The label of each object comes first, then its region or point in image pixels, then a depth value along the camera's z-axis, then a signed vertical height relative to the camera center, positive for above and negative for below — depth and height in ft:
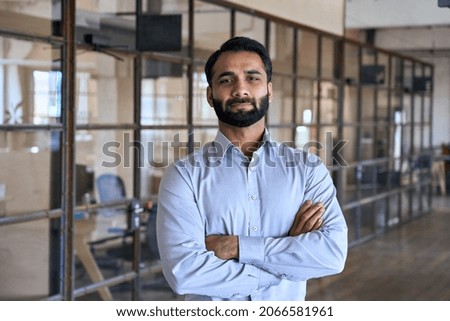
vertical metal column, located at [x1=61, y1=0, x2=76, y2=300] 11.14 -0.15
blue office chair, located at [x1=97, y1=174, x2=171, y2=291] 13.14 -2.13
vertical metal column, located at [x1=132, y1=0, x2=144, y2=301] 13.38 -0.69
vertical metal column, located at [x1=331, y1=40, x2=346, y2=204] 21.45 +0.43
